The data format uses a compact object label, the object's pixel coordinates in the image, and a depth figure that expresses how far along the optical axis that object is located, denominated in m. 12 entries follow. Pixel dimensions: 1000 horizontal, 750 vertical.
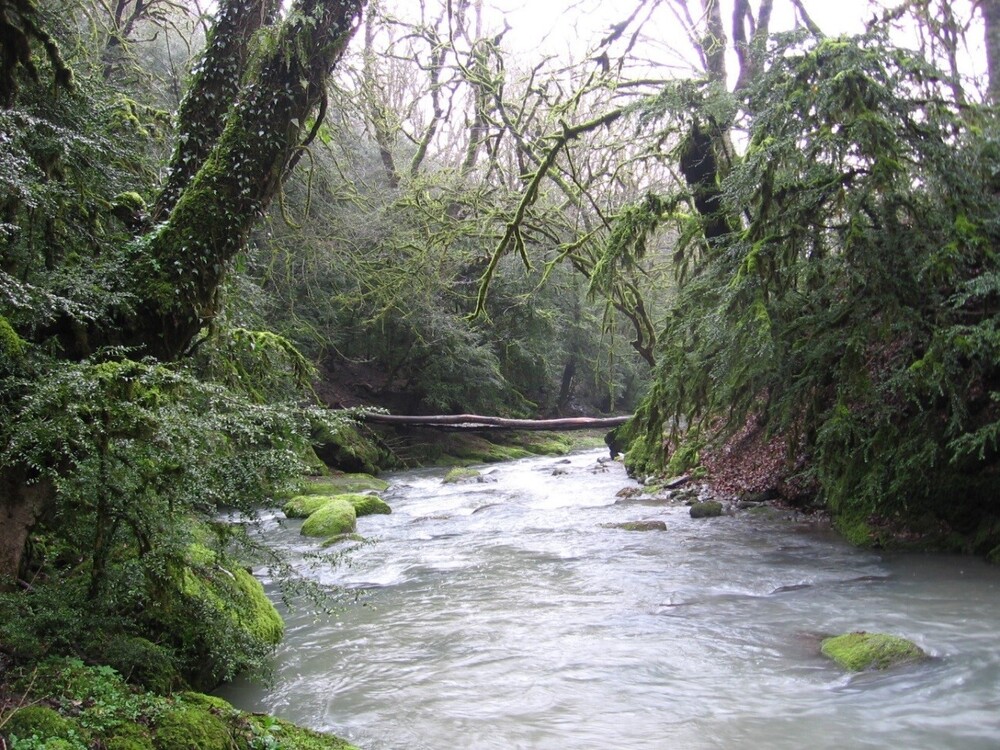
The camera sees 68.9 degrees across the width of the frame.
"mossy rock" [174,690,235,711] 3.17
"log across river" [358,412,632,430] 13.29
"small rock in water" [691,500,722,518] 9.86
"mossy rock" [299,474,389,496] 13.47
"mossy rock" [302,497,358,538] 9.52
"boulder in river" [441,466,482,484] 16.14
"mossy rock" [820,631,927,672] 4.53
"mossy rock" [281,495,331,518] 10.96
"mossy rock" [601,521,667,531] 9.24
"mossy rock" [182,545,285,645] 4.05
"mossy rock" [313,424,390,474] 17.28
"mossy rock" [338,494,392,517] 11.57
